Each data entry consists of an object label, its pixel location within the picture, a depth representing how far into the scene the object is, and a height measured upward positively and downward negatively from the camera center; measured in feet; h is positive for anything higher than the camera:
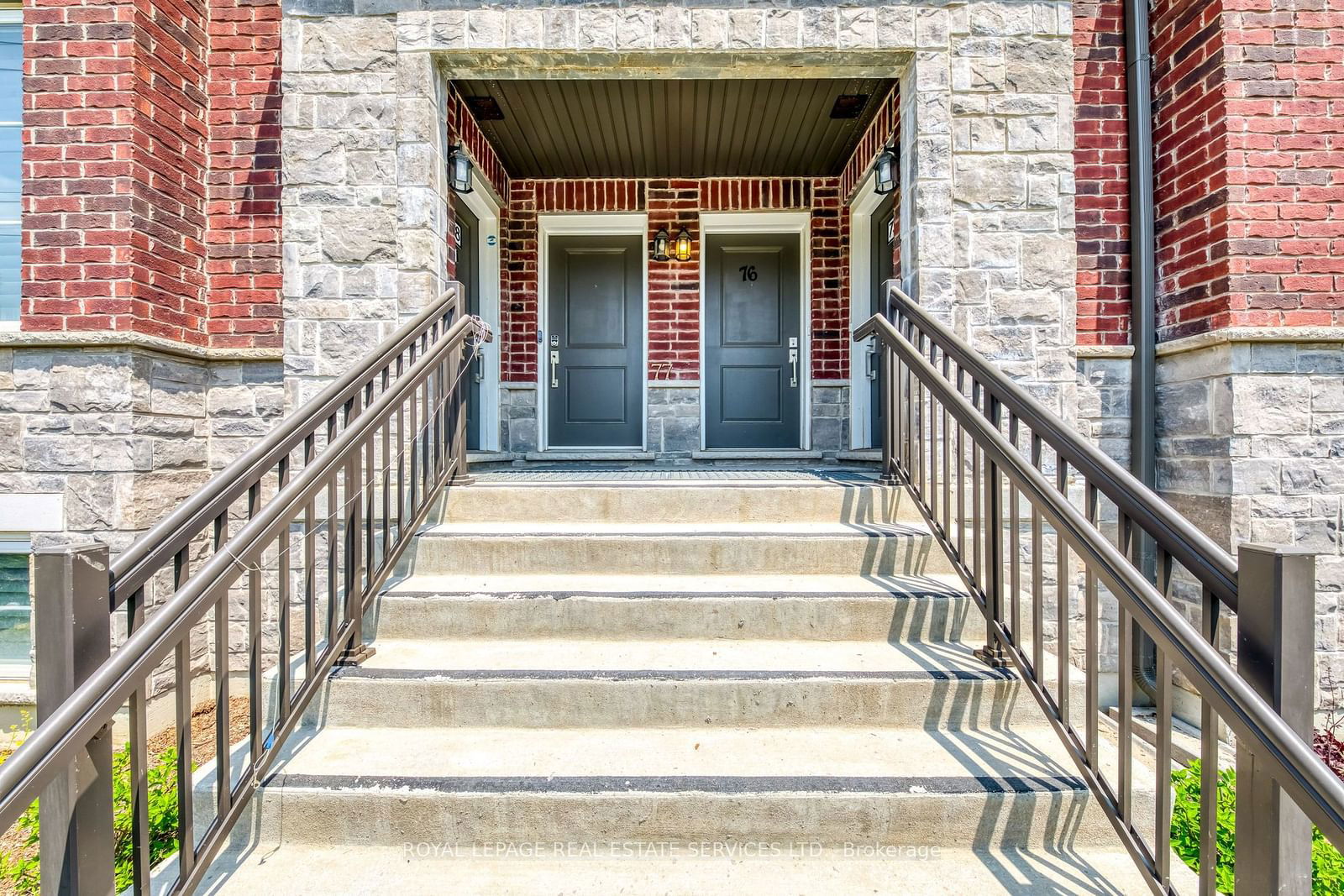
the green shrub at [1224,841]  6.35 -3.91
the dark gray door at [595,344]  19.07 +2.80
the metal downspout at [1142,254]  11.51 +3.20
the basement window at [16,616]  11.14 -2.75
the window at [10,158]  11.14 +4.66
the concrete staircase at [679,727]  5.63 -2.81
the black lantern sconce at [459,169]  12.79 +5.14
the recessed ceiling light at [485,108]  13.74 +6.84
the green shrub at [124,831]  7.32 -4.43
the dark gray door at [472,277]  16.28 +4.10
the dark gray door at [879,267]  16.12 +4.26
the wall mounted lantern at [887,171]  12.82 +5.10
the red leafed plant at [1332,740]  9.41 -4.21
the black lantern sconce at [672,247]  18.34 +5.27
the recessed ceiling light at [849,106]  13.75 +6.91
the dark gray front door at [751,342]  18.95 +2.84
